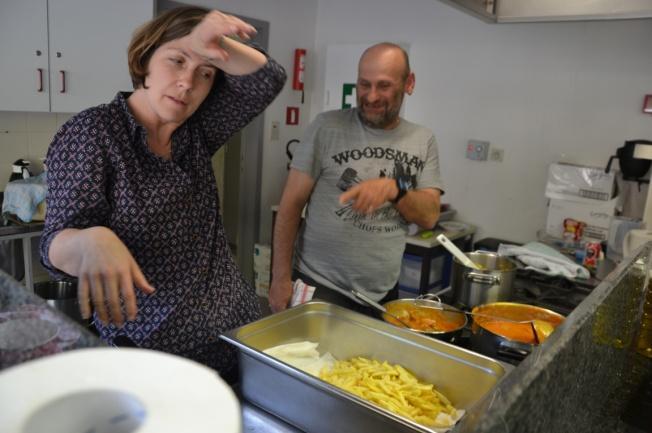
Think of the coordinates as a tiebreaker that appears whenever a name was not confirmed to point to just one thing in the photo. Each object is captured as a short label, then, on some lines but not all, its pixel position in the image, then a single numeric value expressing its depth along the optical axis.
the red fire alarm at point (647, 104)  2.86
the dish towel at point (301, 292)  1.80
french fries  1.00
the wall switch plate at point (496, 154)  3.40
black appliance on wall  2.81
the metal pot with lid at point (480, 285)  1.56
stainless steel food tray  0.86
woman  1.01
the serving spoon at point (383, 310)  1.33
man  1.83
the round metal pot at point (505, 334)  1.16
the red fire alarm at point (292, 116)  4.20
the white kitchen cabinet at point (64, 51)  2.70
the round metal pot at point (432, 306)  1.35
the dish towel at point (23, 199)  2.72
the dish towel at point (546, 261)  2.34
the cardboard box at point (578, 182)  2.91
